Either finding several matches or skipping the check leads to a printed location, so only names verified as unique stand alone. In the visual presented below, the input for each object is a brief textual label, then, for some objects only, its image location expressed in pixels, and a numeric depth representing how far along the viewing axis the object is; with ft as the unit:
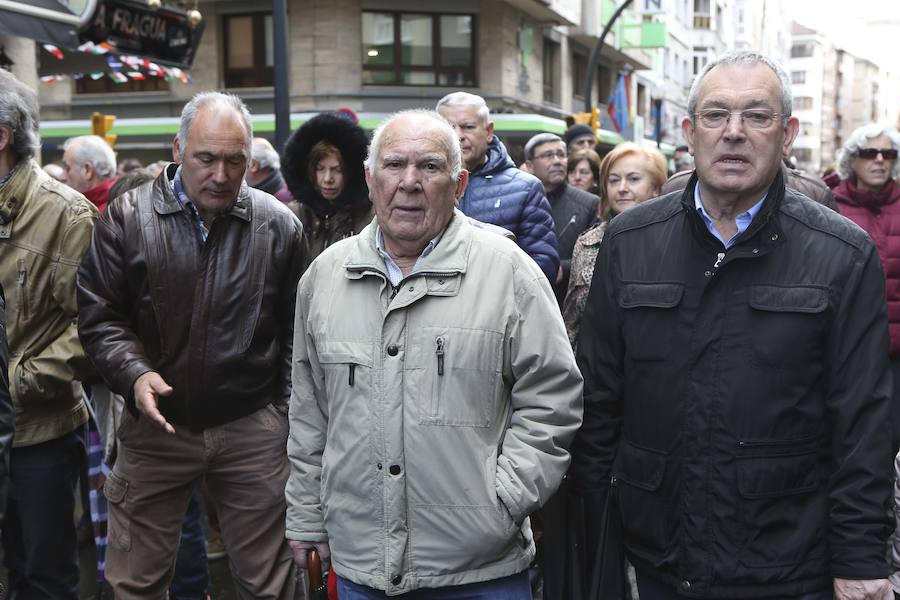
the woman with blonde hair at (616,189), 16.31
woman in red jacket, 19.40
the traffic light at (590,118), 62.54
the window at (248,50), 80.07
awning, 19.24
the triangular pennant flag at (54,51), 28.94
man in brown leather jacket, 12.15
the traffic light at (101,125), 42.93
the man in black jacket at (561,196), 22.91
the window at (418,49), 79.77
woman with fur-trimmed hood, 16.76
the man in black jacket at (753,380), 8.43
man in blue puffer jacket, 16.38
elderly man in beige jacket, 8.89
